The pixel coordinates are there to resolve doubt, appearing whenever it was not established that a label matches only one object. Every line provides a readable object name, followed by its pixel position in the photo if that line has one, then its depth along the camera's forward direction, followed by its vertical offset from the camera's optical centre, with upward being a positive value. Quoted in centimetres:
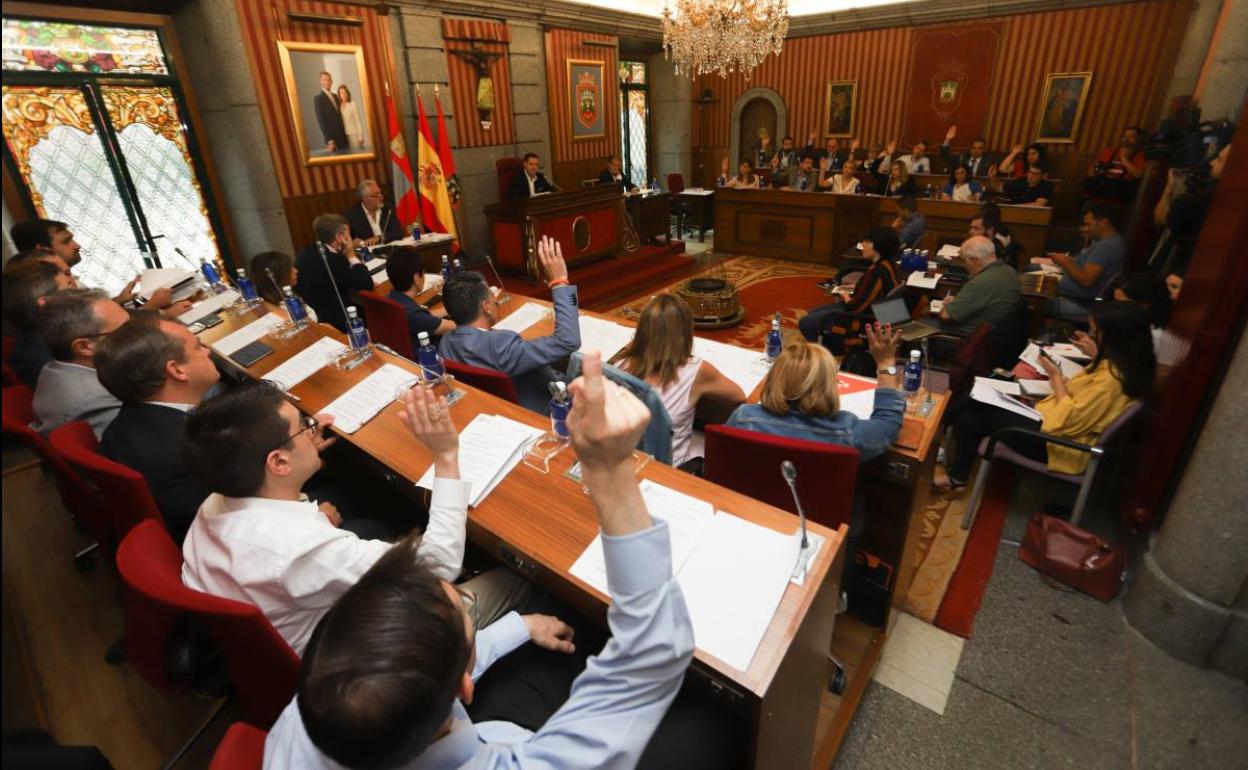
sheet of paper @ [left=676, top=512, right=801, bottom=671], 120 -92
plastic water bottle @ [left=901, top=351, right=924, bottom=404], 236 -91
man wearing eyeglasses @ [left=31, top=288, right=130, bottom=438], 211 -69
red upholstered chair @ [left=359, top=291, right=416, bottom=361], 329 -93
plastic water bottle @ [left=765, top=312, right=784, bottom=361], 288 -93
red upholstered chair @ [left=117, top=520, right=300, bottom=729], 116 -97
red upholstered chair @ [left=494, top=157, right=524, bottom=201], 755 -27
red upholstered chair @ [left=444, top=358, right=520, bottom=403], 233 -87
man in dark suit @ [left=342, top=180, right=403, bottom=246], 559 -60
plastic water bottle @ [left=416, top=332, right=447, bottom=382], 239 -83
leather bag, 243 -167
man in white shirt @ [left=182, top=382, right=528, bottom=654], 135 -83
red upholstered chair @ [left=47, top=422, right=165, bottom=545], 159 -83
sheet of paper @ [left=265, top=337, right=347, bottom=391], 269 -95
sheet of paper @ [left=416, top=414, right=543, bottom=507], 174 -91
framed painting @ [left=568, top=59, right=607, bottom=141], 865 +65
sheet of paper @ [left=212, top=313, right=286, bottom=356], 324 -97
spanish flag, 646 -38
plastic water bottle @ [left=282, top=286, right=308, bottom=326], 344 -87
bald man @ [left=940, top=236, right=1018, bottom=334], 370 -93
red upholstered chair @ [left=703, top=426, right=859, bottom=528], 178 -97
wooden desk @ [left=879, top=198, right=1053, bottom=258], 638 -89
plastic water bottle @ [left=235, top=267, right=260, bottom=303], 402 -88
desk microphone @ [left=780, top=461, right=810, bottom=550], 121 -65
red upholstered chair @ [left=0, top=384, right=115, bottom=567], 180 -106
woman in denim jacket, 196 -87
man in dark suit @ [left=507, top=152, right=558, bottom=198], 744 -44
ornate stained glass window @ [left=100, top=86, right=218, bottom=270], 500 -12
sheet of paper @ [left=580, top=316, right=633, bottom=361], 308 -98
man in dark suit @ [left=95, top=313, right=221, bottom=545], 186 -79
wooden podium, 629 -84
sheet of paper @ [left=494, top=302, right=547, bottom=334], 347 -97
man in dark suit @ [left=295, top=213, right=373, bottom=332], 386 -76
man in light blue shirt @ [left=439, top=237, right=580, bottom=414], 268 -83
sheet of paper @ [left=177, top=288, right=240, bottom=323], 379 -95
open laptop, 330 -94
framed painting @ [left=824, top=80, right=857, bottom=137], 947 +48
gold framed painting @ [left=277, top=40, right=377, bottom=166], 577 +49
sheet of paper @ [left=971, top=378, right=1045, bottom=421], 279 -121
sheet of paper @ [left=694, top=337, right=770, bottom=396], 273 -101
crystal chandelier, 557 +104
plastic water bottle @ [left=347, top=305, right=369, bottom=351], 279 -83
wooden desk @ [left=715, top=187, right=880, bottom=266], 744 -103
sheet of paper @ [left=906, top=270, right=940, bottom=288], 457 -107
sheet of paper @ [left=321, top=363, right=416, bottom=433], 223 -94
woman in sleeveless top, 235 -86
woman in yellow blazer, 248 -104
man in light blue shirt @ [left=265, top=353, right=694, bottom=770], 78 -67
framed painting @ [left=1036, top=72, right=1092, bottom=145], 787 +36
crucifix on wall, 712 +78
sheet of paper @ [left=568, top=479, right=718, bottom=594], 138 -90
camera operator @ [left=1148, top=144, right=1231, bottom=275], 343 -47
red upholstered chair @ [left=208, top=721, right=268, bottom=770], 91 -90
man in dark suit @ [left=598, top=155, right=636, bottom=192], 862 -42
